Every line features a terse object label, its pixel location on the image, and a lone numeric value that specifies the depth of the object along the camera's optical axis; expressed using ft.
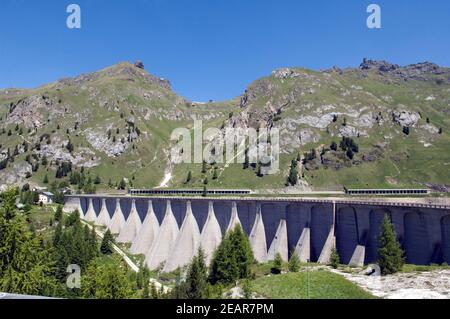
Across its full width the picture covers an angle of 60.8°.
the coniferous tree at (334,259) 178.19
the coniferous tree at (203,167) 617.37
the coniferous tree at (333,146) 566.35
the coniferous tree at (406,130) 598.34
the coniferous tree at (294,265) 168.66
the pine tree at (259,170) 562.17
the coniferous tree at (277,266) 177.80
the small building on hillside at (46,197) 521.24
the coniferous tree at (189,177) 604.08
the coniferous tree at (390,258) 143.95
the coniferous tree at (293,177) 518.86
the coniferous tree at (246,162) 588.75
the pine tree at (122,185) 611.47
